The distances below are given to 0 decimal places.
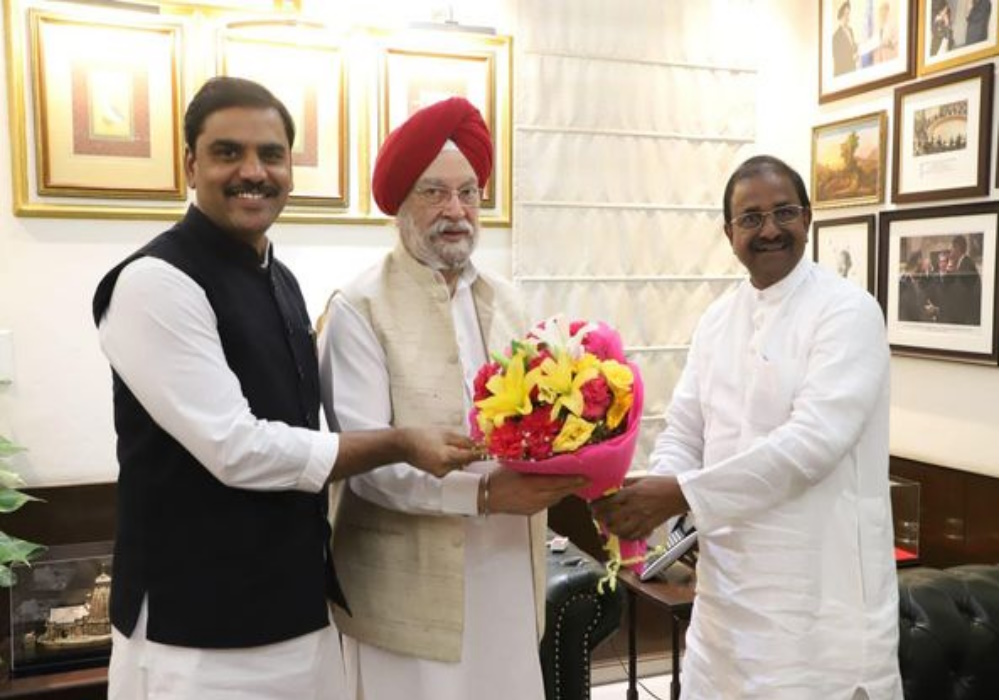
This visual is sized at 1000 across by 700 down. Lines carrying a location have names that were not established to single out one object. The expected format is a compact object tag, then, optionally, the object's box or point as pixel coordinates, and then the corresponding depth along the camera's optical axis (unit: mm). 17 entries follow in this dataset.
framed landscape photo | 3357
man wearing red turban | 1620
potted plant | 2246
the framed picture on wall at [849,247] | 3424
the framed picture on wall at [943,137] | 2906
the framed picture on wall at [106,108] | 2797
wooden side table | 2572
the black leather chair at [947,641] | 2076
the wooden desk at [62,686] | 2498
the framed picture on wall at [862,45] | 3234
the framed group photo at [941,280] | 2932
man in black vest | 1382
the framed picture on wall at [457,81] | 3180
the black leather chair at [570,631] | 2424
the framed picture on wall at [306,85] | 2998
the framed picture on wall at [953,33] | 2891
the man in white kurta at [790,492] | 1726
